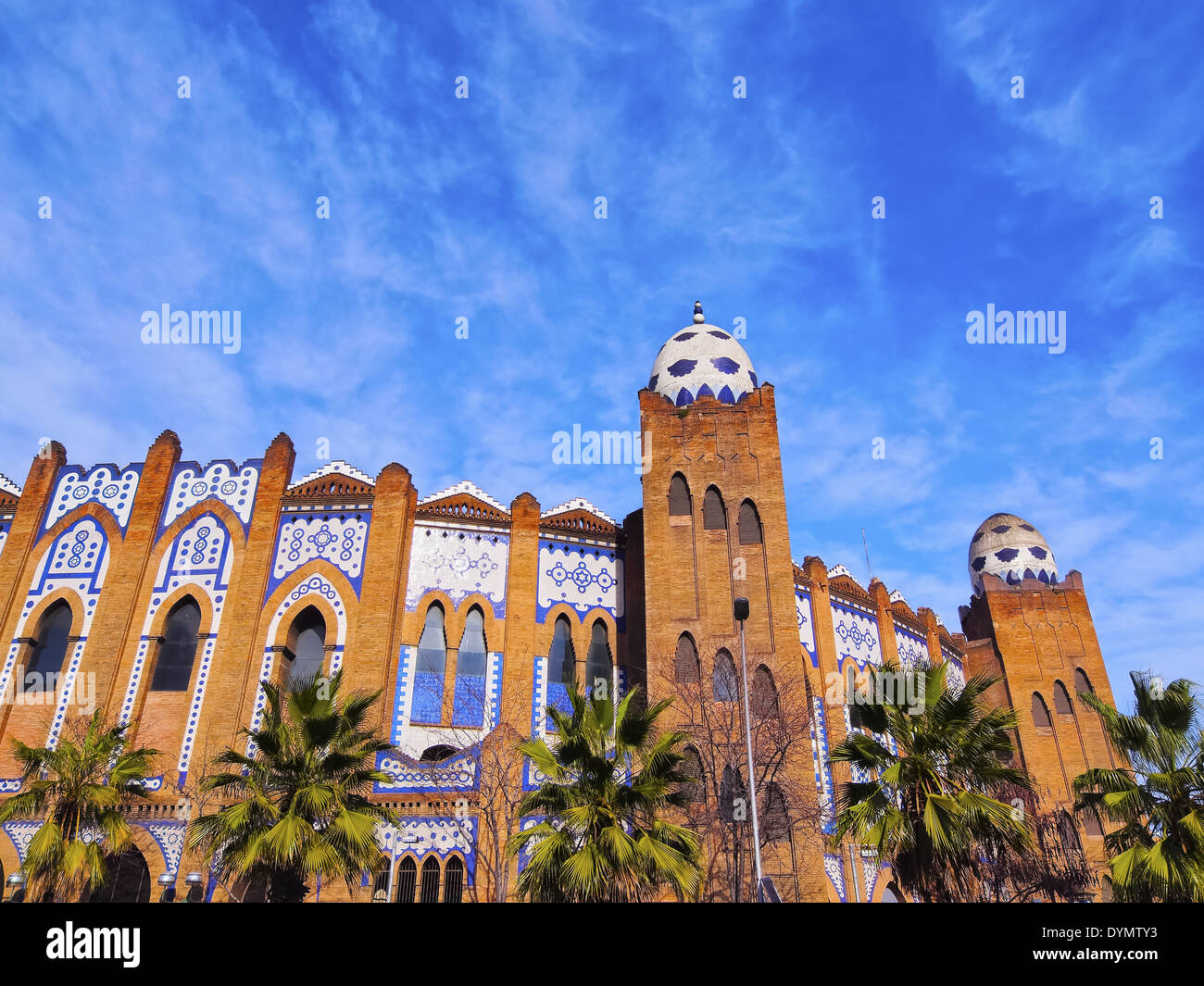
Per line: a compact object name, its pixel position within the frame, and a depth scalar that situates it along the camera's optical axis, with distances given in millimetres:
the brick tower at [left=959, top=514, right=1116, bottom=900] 25984
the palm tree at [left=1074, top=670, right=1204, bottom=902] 11789
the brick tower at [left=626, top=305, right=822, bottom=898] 18594
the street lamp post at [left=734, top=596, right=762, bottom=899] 14688
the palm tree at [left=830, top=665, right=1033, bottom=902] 11453
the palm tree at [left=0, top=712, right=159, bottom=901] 14234
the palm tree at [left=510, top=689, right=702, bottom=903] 11234
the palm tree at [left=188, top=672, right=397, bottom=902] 12125
